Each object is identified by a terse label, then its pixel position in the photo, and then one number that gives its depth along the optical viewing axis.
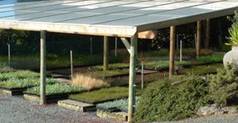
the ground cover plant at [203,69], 15.85
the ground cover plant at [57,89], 13.32
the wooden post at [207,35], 20.32
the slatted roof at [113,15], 10.81
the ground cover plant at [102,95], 12.44
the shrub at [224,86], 9.89
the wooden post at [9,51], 19.10
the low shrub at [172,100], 10.05
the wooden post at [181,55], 18.90
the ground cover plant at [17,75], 15.92
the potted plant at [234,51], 10.91
